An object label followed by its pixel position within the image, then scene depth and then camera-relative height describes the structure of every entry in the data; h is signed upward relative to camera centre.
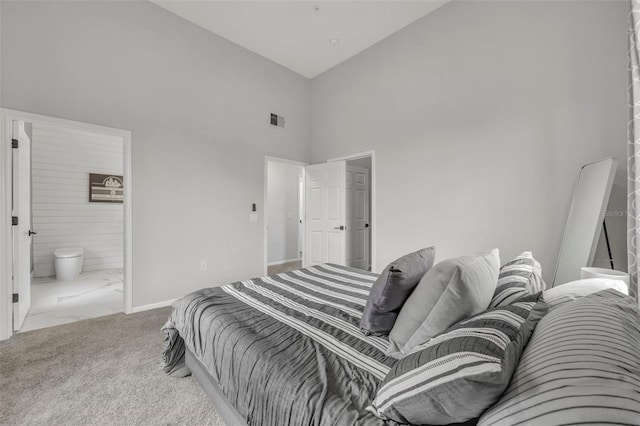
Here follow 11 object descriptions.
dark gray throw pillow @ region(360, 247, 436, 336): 1.22 -0.40
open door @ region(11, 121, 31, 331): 2.44 -0.15
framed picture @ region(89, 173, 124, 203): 5.00 +0.45
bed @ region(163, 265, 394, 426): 0.88 -0.60
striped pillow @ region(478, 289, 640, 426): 0.47 -0.34
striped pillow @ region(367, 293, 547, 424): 0.58 -0.39
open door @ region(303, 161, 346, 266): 4.31 -0.02
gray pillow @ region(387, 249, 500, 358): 1.01 -0.36
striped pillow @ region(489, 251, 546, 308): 1.15 -0.35
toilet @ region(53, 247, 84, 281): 4.17 -0.84
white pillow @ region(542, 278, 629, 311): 1.07 -0.34
